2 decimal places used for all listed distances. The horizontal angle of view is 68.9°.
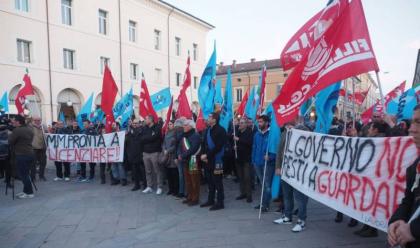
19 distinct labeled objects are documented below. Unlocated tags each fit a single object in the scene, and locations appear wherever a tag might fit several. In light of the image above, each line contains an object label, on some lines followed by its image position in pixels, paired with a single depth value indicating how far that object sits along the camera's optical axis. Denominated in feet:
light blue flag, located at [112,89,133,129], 31.63
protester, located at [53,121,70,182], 32.16
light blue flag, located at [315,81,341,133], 18.16
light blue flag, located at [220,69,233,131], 23.01
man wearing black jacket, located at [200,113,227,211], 19.93
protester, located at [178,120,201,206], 21.38
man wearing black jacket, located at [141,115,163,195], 24.93
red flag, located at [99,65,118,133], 28.55
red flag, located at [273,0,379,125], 12.76
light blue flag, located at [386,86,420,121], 25.44
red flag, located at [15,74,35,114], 33.04
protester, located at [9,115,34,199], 23.81
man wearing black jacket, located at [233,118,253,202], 22.30
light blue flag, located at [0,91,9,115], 40.54
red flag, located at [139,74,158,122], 27.91
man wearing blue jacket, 18.97
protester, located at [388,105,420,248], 6.55
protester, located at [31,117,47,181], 30.99
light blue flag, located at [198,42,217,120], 23.71
